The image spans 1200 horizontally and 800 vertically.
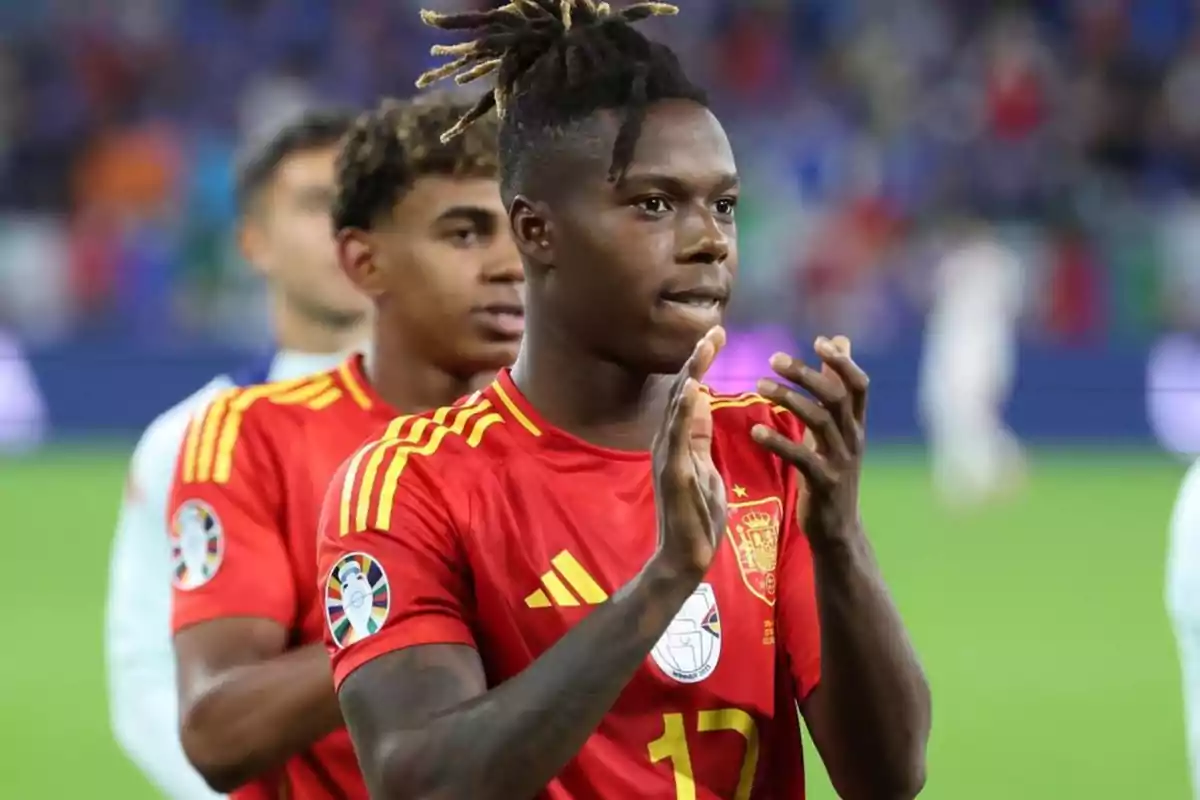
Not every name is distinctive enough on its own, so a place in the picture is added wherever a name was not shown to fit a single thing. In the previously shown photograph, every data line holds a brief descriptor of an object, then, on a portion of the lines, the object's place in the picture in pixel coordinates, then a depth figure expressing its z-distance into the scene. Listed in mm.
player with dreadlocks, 5742
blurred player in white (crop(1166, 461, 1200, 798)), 8547
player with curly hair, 7812
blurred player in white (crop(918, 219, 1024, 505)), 35906
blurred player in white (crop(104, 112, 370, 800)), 10477
